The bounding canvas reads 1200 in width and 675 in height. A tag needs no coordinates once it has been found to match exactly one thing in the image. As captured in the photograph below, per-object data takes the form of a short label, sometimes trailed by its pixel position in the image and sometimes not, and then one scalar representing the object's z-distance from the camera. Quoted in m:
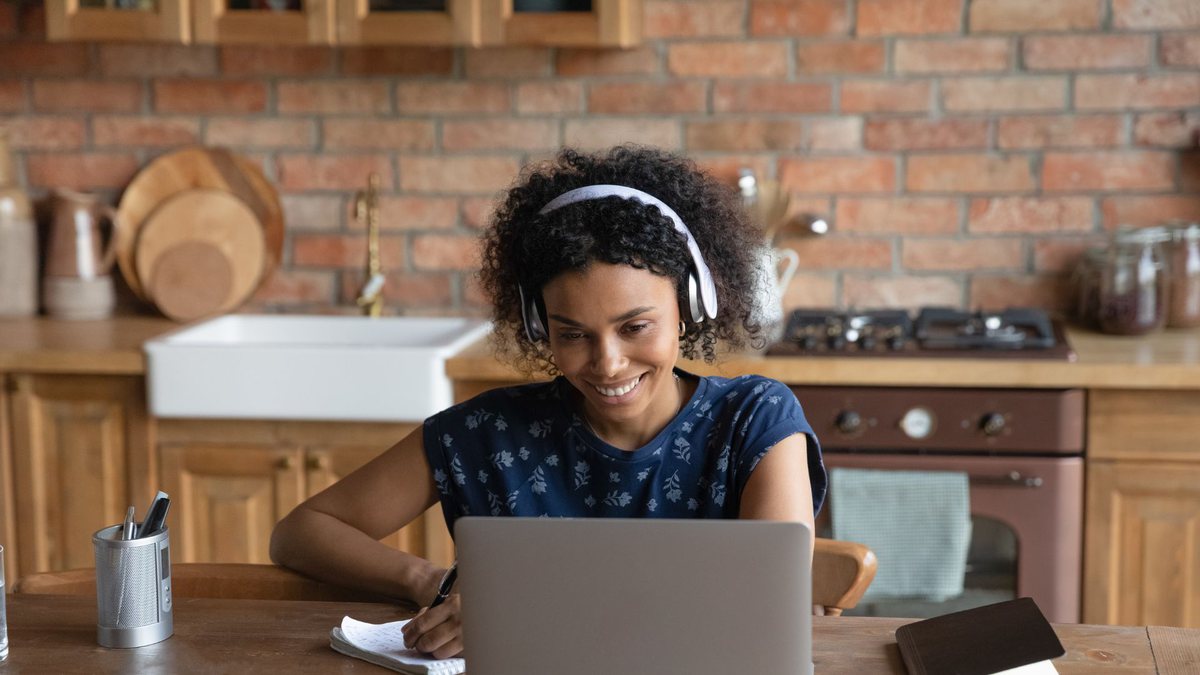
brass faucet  3.04
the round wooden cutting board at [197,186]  3.17
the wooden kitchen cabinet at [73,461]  2.71
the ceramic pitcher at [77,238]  3.09
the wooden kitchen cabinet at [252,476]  2.65
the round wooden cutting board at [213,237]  3.14
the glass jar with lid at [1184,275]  2.81
